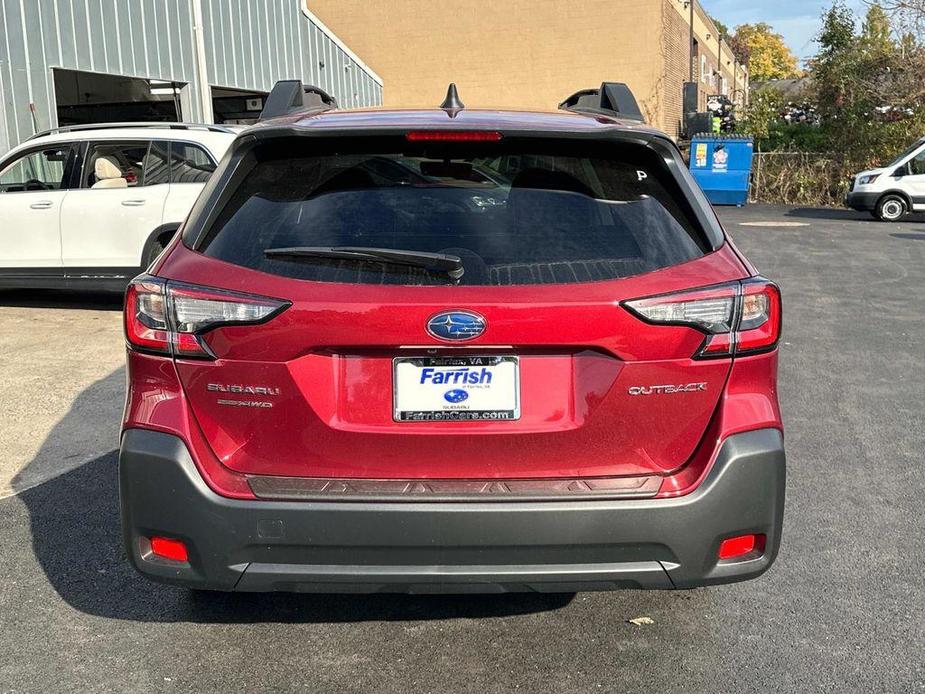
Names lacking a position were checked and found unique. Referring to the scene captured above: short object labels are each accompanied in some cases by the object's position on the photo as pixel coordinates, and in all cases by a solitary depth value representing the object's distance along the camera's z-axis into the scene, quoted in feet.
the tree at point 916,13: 85.25
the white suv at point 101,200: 31.01
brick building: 116.16
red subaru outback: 8.84
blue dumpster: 81.10
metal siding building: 43.83
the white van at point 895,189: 68.95
